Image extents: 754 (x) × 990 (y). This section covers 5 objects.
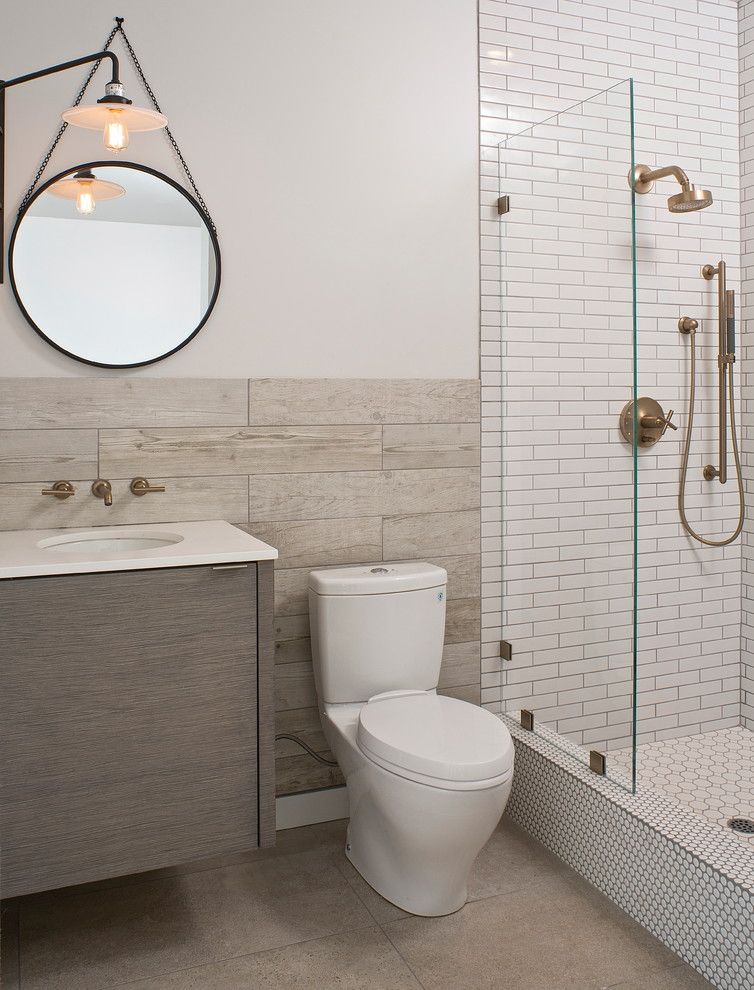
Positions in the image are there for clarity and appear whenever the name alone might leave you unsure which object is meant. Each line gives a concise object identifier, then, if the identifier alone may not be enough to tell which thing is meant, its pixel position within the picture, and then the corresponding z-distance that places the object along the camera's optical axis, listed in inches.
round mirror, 85.3
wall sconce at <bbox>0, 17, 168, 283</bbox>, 75.5
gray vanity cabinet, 66.6
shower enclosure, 86.5
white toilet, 73.3
